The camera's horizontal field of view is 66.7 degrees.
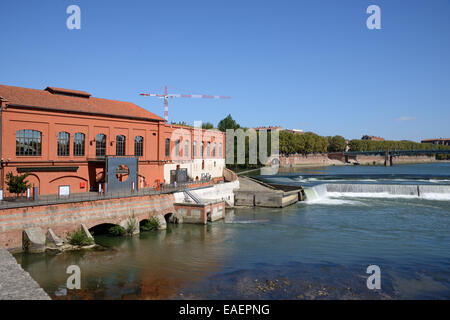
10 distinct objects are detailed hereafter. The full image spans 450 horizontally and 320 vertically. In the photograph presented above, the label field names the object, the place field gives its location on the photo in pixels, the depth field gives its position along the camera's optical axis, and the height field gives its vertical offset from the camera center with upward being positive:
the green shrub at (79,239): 25.89 -6.47
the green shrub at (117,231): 29.81 -6.73
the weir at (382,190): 53.94 -5.91
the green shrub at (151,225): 32.38 -6.77
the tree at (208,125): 102.66 +8.70
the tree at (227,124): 103.69 +9.10
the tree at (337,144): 184.38 +5.40
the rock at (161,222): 32.97 -6.61
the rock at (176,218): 35.78 -6.75
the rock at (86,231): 26.46 -6.02
